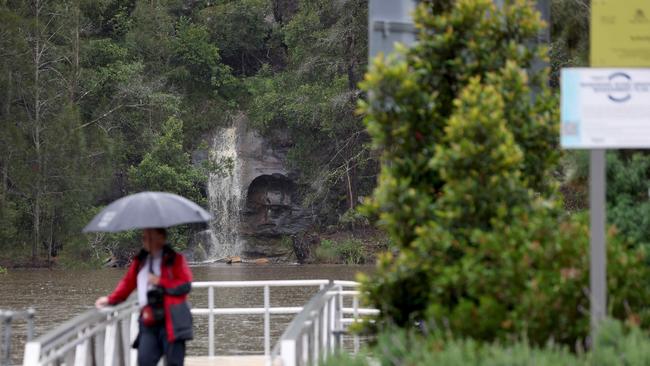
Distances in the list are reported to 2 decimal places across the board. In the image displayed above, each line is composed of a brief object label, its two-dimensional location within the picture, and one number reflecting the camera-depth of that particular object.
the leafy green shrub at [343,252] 100.79
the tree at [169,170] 102.74
